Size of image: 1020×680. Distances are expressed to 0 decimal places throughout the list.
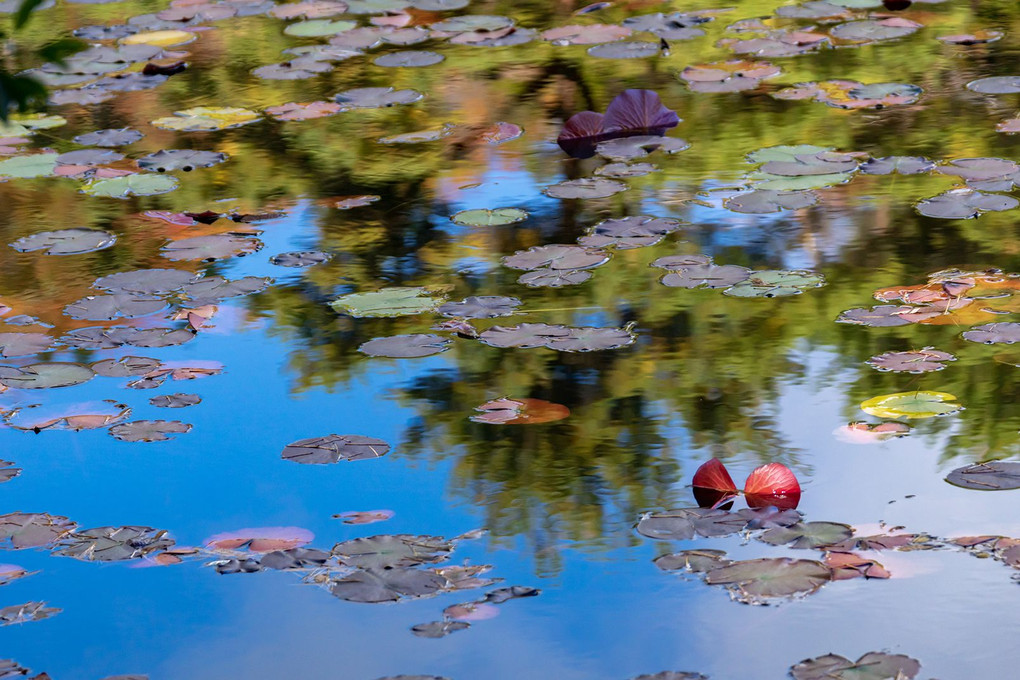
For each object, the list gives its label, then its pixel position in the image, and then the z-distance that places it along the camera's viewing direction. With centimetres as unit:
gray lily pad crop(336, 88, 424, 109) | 808
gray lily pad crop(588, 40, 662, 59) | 870
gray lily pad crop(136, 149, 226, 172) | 715
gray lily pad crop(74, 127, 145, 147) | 769
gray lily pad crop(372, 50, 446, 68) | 887
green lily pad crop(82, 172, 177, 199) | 684
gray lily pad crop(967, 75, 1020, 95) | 743
